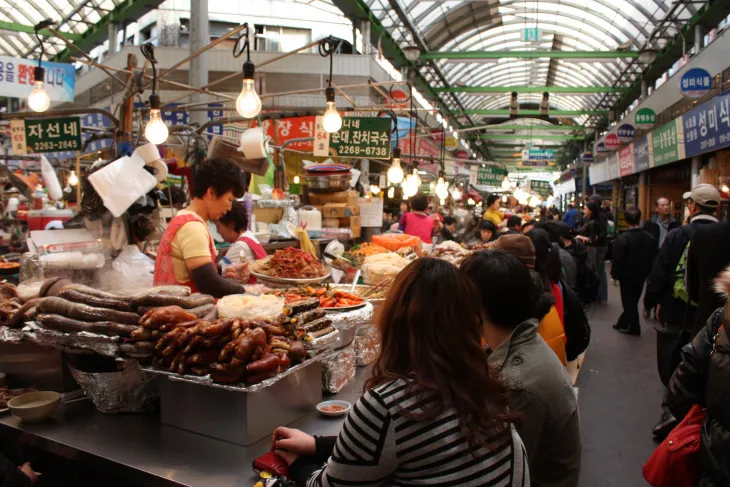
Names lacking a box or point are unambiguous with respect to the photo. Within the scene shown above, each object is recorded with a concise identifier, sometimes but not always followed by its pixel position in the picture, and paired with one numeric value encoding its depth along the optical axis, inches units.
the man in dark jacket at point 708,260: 163.8
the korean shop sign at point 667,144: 544.4
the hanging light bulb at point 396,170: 309.7
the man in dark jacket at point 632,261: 327.3
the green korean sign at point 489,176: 1027.3
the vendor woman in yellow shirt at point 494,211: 454.9
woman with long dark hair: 54.3
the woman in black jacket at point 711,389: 89.5
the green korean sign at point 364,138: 353.7
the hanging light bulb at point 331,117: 222.5
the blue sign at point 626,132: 767.7
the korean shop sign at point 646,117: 652.1
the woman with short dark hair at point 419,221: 348.5
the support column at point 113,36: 645.0
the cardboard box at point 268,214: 304.3
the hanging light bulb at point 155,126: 187.5
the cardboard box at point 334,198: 386.6
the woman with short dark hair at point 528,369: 79.8
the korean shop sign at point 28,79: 402.0
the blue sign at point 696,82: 440.1
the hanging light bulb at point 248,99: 193.3
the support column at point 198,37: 368.5
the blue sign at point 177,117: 457.7
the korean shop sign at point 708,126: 410.6
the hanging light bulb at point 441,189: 436.3
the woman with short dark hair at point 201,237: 124.6
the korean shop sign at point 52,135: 326.0
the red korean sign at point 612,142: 840.2
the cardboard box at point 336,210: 379.2
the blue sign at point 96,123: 571.0
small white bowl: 98.5
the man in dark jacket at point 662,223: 396.8
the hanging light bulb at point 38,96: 216.5
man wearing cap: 203.9
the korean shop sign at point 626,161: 778.2
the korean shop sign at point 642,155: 682.8
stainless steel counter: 79.4
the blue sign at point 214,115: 485.7
